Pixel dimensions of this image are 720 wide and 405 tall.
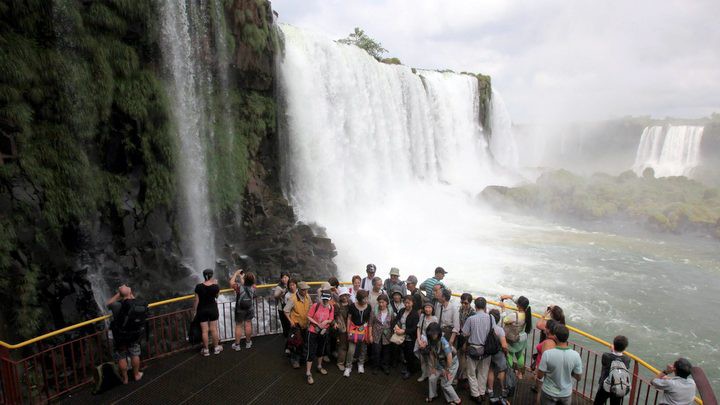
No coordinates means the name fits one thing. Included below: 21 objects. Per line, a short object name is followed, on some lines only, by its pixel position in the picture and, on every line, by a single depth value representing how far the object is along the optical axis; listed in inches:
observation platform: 255.9
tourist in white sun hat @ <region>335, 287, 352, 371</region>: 281.6
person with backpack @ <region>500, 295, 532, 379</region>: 250.8
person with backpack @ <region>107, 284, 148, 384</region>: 252.4
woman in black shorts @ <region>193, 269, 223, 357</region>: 284.5
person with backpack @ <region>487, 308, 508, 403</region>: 243.9
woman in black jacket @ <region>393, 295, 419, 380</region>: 272.1
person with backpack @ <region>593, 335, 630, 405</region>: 205.6
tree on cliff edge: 1828.2
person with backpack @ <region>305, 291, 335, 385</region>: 272.8
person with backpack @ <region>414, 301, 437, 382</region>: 252.8
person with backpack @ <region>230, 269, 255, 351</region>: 302.4
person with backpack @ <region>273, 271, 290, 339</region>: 306.2
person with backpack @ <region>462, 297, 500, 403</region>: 242.8
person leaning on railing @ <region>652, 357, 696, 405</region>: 185.6
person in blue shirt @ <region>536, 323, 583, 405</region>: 207.9
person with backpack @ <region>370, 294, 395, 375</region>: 277.9
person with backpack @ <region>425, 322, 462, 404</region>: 246.2
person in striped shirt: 293.3
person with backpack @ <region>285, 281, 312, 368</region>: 280.1
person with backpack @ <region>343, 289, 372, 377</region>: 275.9
